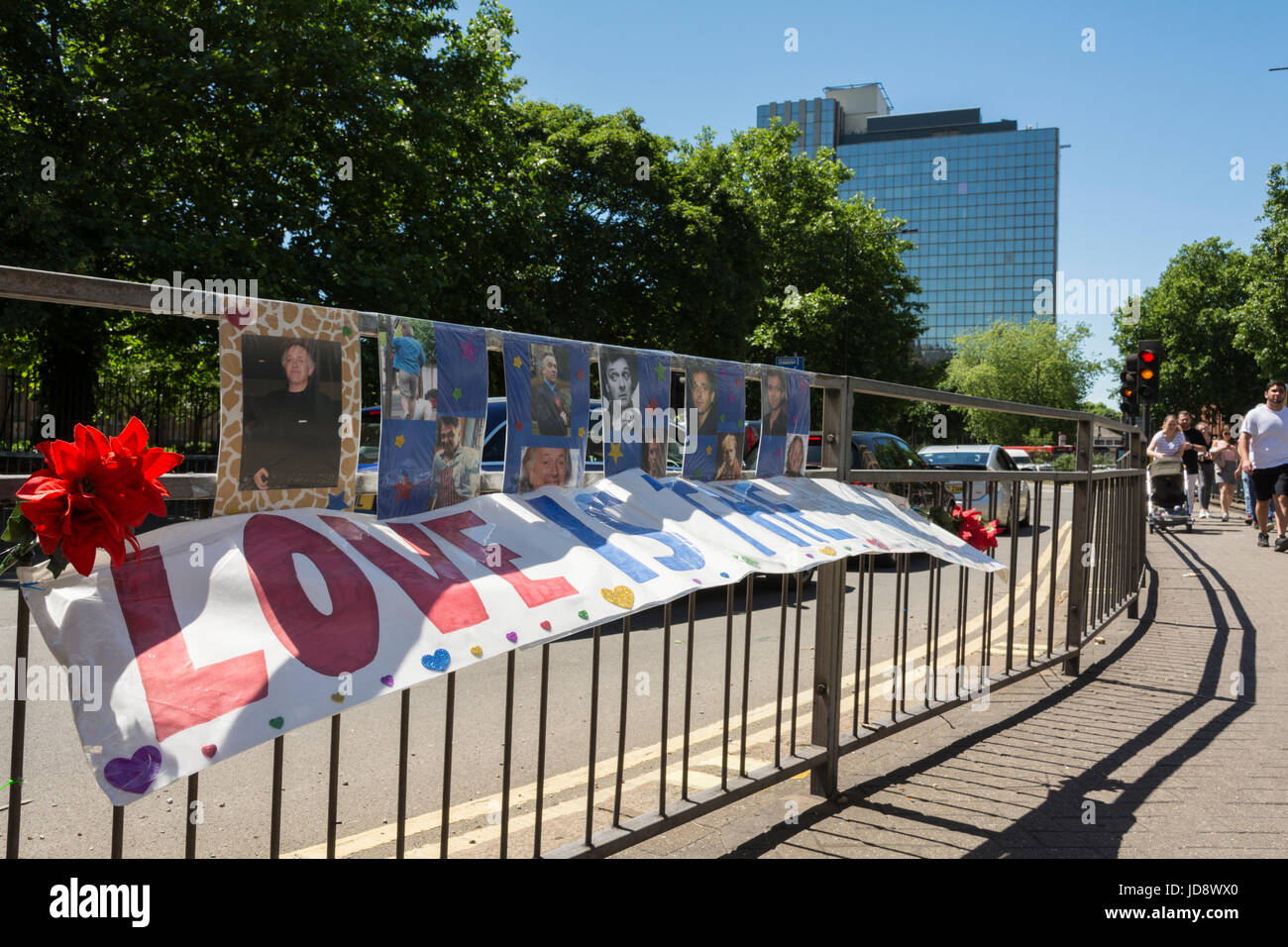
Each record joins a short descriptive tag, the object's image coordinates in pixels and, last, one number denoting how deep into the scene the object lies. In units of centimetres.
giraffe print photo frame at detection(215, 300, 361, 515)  215
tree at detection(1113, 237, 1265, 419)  5588
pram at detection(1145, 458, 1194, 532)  1681
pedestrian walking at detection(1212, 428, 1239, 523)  2236
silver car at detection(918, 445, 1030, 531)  1698
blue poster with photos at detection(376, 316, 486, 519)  246
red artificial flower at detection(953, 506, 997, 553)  480
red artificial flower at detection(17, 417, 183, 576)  176
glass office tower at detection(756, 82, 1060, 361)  17662
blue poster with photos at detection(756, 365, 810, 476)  391
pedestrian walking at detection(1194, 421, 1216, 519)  2121
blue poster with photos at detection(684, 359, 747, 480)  352
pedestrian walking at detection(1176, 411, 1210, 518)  1902
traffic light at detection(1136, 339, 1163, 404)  1861
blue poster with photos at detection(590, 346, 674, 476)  314
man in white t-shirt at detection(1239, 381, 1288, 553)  1218
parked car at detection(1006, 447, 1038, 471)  2900
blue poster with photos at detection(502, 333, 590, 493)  283
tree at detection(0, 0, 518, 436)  1591
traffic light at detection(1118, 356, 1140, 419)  1866
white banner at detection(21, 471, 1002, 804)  179
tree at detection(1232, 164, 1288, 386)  3525
